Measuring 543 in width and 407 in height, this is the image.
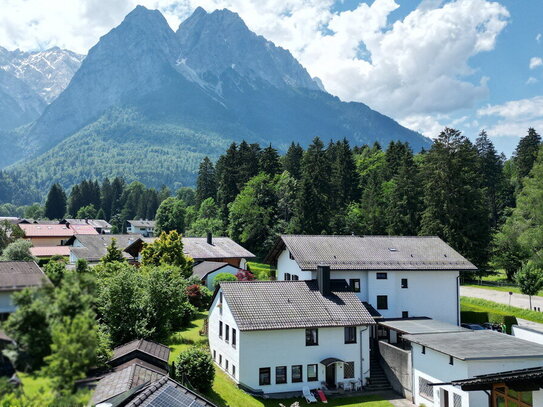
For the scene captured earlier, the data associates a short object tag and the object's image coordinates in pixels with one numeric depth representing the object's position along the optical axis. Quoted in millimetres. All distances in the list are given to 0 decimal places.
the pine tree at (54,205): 155500
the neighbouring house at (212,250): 57750
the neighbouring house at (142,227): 142125
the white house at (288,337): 27781
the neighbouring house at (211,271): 50094
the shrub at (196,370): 24688
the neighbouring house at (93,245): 65062
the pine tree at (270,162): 87312
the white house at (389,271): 37469
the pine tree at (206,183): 106375
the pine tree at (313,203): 70500
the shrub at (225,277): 46800
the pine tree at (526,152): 84750
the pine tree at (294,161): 97006
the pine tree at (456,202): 59719
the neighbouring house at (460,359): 23578
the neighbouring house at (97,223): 126625
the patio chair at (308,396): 26823
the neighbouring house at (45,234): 92812
